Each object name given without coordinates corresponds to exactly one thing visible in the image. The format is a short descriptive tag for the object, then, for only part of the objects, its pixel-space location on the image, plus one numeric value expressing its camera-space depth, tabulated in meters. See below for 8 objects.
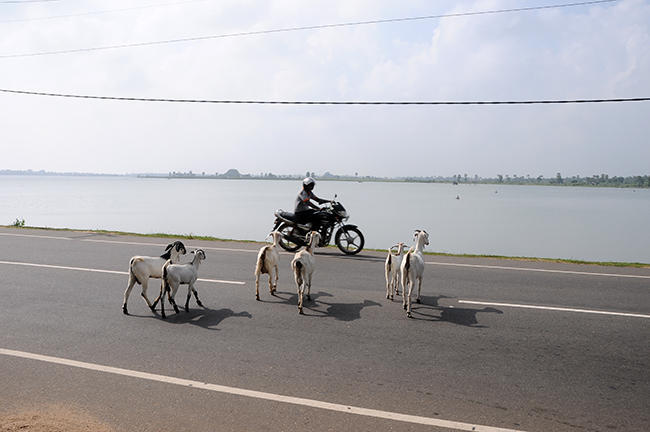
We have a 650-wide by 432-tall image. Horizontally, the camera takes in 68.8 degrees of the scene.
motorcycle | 15.52
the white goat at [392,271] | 9.48
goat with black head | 8.31
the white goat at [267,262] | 9.53
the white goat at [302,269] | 8.62
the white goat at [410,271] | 8.41
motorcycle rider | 15.28
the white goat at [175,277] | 8.12
